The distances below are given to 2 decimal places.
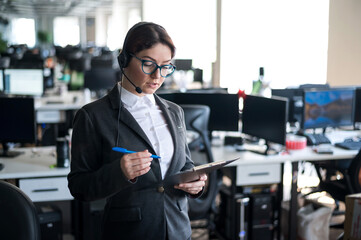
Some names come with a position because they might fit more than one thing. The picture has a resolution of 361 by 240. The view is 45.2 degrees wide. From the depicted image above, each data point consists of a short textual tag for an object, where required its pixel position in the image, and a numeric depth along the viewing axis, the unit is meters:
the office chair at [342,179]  2.97
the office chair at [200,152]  2.79
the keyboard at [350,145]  3.36
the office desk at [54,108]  5.12
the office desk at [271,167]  3.02
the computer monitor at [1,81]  5.22
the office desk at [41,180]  2.64
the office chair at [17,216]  1.20
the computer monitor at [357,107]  3.82
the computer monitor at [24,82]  5.23
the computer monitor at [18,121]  2.99
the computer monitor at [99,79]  6.00
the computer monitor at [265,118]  3.07
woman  1.40
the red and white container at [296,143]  3.32
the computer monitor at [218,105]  3.48
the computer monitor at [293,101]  3.93
